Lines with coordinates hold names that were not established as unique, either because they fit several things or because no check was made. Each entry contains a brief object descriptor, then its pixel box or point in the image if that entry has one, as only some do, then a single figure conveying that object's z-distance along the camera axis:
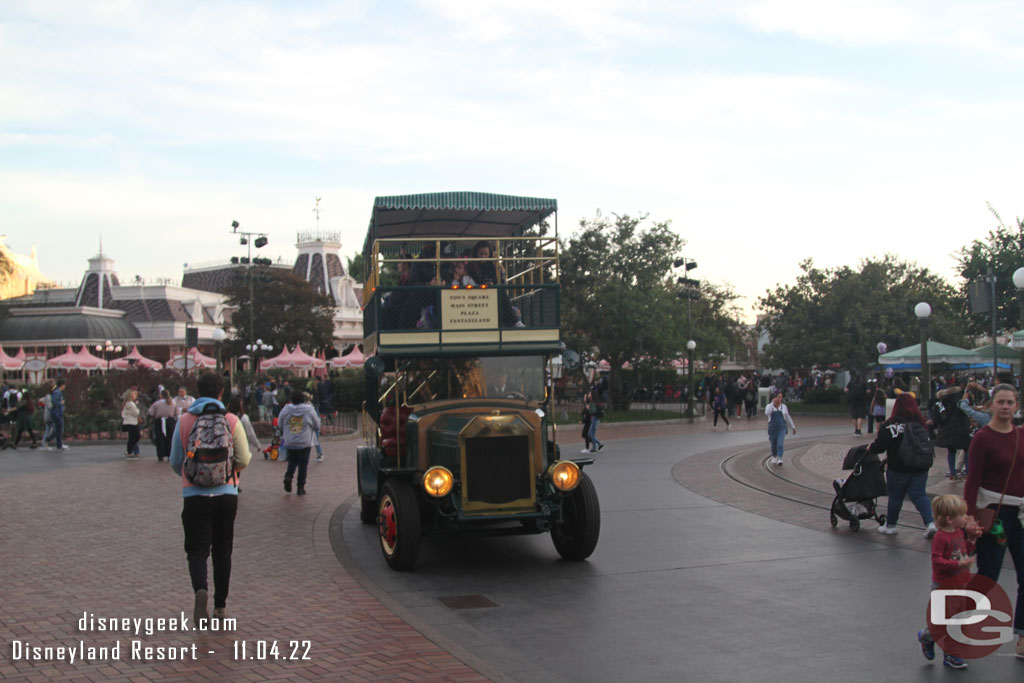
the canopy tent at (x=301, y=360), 43.94
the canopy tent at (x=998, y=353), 27.25
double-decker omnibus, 8.98
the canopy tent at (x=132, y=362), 49.38
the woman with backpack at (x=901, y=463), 10.27
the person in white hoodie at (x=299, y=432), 14.05
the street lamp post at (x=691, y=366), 34.09
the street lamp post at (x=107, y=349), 68.04
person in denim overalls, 17.84
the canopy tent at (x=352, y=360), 50.31
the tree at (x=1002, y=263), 33.06
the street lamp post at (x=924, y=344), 19.12
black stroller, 10.73
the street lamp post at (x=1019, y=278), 15.05
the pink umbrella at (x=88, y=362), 48.25
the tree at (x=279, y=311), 57.66
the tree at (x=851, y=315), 39.03
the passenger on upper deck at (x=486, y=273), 11.49
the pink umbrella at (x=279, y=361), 43.37
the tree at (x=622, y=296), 34.72
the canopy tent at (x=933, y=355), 29.12
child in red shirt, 5.75
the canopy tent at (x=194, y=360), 48.01
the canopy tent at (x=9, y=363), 50.09
